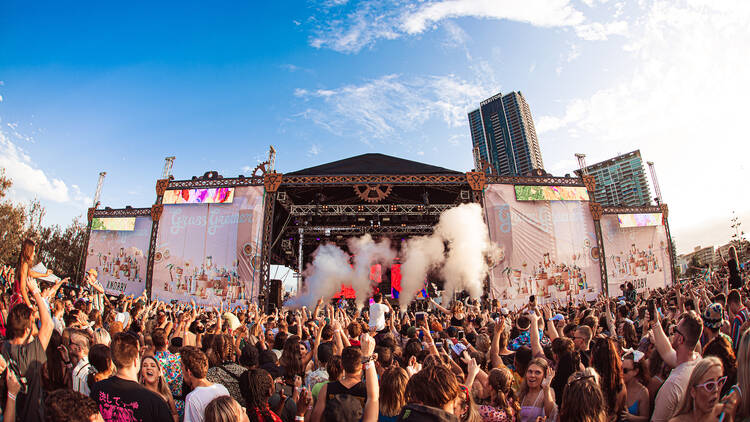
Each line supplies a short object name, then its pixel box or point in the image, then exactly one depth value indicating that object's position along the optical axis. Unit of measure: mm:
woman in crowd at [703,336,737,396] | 2768
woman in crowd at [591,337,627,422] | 2744
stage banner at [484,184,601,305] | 18391
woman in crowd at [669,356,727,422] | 1947
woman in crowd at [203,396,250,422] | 2275
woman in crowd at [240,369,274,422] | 2920
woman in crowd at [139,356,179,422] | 3000
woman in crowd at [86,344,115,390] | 2912
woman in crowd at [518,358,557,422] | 2666
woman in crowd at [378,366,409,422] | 2518
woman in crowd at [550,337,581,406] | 3291
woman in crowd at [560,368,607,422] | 2092
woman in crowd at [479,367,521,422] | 2750
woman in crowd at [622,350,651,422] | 2865
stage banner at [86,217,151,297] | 19359
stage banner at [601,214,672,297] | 19594
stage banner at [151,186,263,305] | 18156
